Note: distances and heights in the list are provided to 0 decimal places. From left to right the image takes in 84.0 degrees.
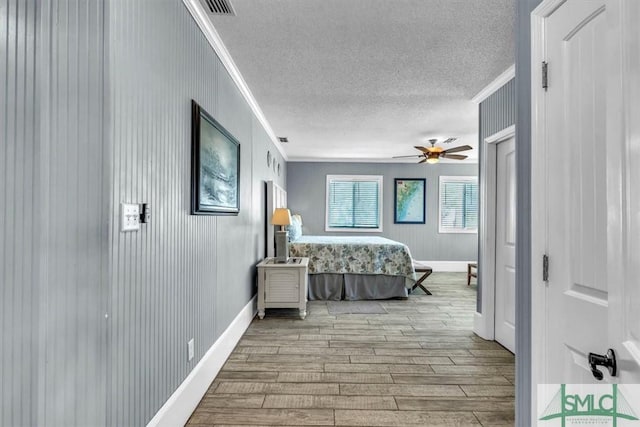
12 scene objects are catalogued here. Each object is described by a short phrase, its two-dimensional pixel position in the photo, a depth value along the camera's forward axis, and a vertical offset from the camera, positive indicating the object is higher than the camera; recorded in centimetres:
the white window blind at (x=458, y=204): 782 +28
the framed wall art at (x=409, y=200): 778 +36
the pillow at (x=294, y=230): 546 -23
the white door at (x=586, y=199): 82 +5
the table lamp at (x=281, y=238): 430 -27
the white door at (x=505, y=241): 323 -23
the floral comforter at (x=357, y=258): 509 -60
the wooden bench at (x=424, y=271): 547 -86
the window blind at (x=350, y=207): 778 +18
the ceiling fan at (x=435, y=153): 541 +97
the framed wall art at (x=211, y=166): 214 +34
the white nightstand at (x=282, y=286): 407 -81
